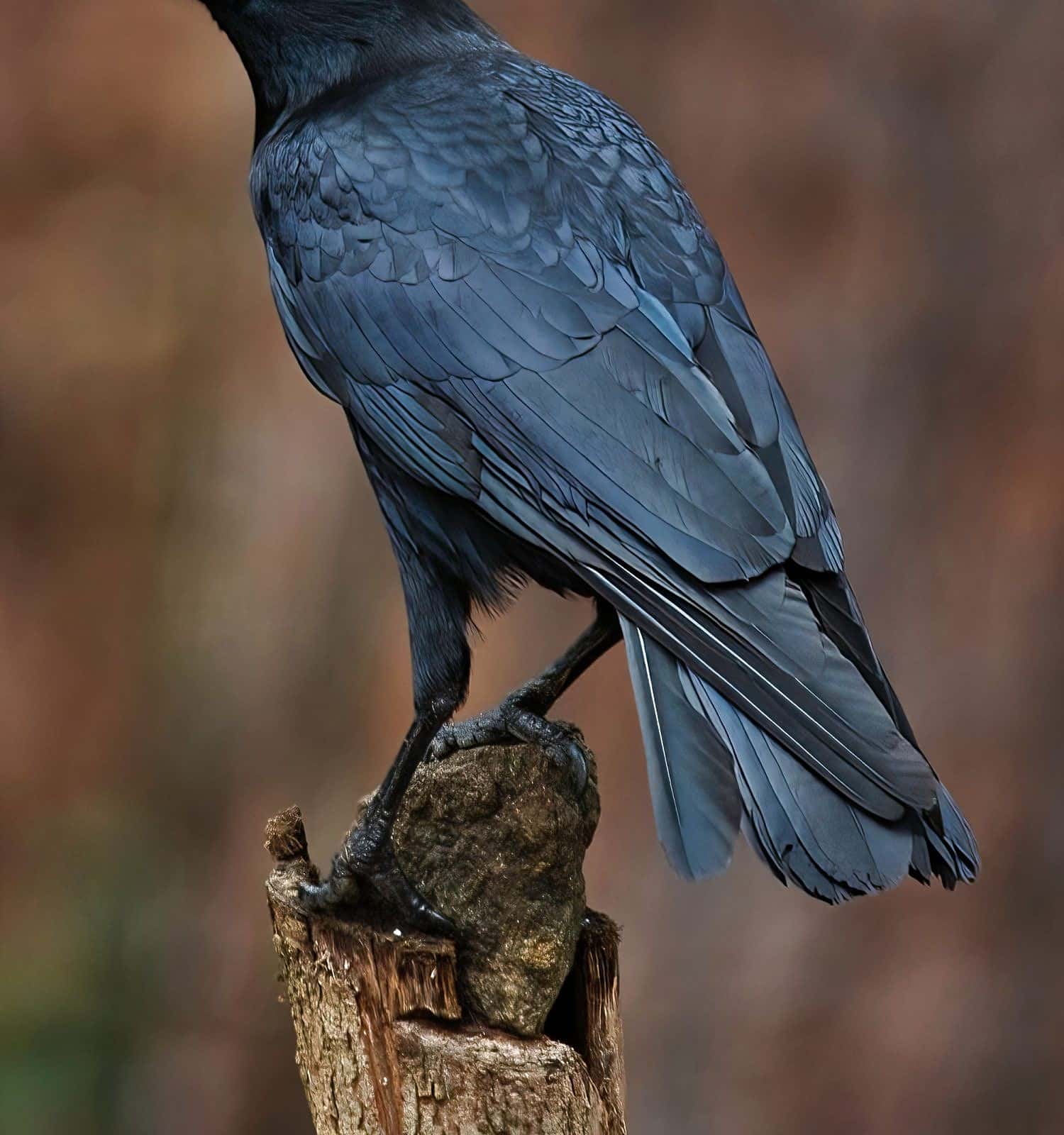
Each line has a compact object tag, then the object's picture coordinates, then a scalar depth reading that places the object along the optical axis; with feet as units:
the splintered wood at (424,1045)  16.05
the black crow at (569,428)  14.64
